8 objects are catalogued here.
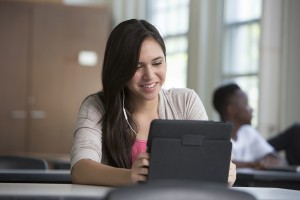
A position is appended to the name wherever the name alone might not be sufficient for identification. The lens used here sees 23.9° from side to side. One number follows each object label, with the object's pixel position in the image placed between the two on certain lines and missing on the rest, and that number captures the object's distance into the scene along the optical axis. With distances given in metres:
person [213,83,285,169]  5.70
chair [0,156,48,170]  4.04
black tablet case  2.42
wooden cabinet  8.92
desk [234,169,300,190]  4.21
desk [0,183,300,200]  2.20
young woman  2.96
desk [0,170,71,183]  3.38
